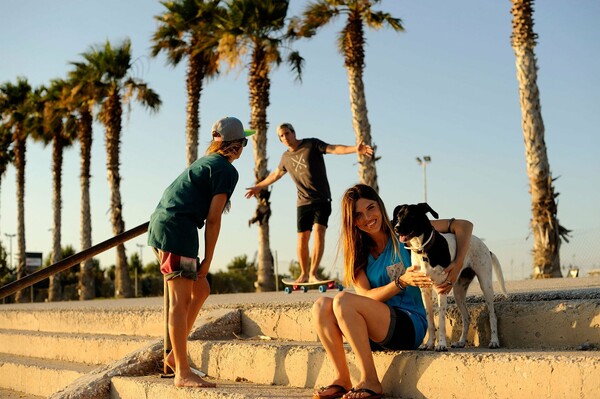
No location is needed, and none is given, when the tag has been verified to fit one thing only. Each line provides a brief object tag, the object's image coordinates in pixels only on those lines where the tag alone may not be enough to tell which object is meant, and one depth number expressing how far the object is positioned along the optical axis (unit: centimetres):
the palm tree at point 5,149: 4122
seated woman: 473
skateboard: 1019
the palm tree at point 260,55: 2327
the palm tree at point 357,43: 1953
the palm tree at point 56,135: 3431
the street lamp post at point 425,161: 4334
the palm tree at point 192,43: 2577
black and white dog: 482
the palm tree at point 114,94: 2983
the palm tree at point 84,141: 3089
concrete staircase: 433
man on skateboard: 973
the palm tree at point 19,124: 3906
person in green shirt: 570
